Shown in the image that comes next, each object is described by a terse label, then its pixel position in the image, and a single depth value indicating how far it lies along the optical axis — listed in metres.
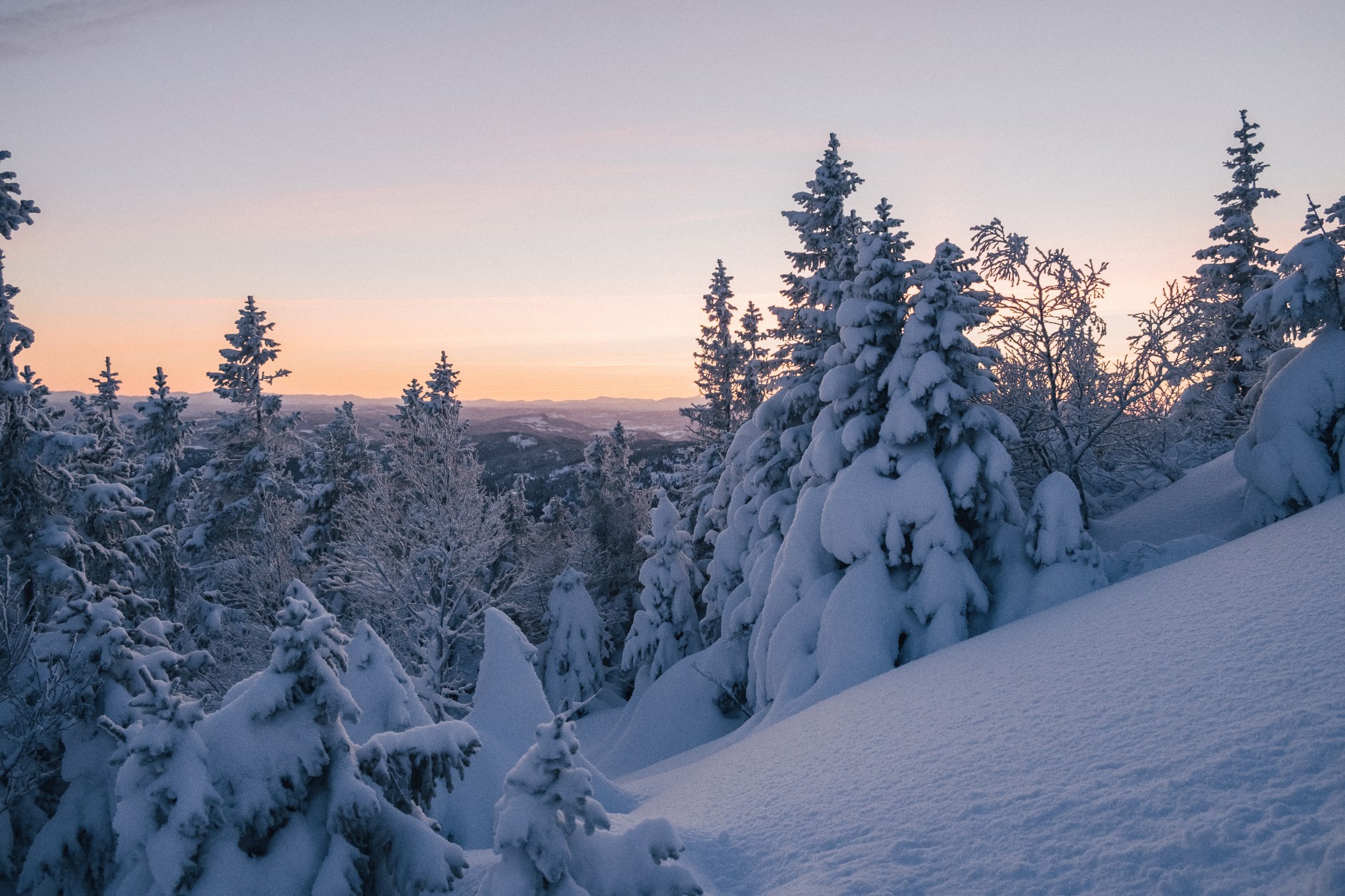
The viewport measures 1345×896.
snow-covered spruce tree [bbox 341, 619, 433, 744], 8.07
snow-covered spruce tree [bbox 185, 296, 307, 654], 25.12
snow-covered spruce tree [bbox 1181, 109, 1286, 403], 23.08
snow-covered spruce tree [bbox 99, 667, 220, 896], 4.92
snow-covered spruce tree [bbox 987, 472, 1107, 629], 13.48
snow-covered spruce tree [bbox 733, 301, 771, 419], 27.69
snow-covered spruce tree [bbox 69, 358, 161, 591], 14.62
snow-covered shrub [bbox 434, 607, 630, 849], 8.80
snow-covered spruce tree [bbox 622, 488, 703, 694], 26.03
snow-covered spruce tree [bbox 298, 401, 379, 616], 25.25
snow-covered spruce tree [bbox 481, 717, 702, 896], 4.60
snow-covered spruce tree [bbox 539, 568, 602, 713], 29.48
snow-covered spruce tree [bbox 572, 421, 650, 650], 37.22
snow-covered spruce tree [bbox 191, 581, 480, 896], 5.19
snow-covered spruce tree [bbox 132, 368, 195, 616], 25.61
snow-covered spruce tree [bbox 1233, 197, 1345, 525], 13.51
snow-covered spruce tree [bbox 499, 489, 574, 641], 33.56
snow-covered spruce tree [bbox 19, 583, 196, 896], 8.40
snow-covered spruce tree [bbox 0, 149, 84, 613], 12.77
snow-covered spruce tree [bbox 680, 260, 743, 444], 30.22
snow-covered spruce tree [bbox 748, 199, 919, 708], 15.43
